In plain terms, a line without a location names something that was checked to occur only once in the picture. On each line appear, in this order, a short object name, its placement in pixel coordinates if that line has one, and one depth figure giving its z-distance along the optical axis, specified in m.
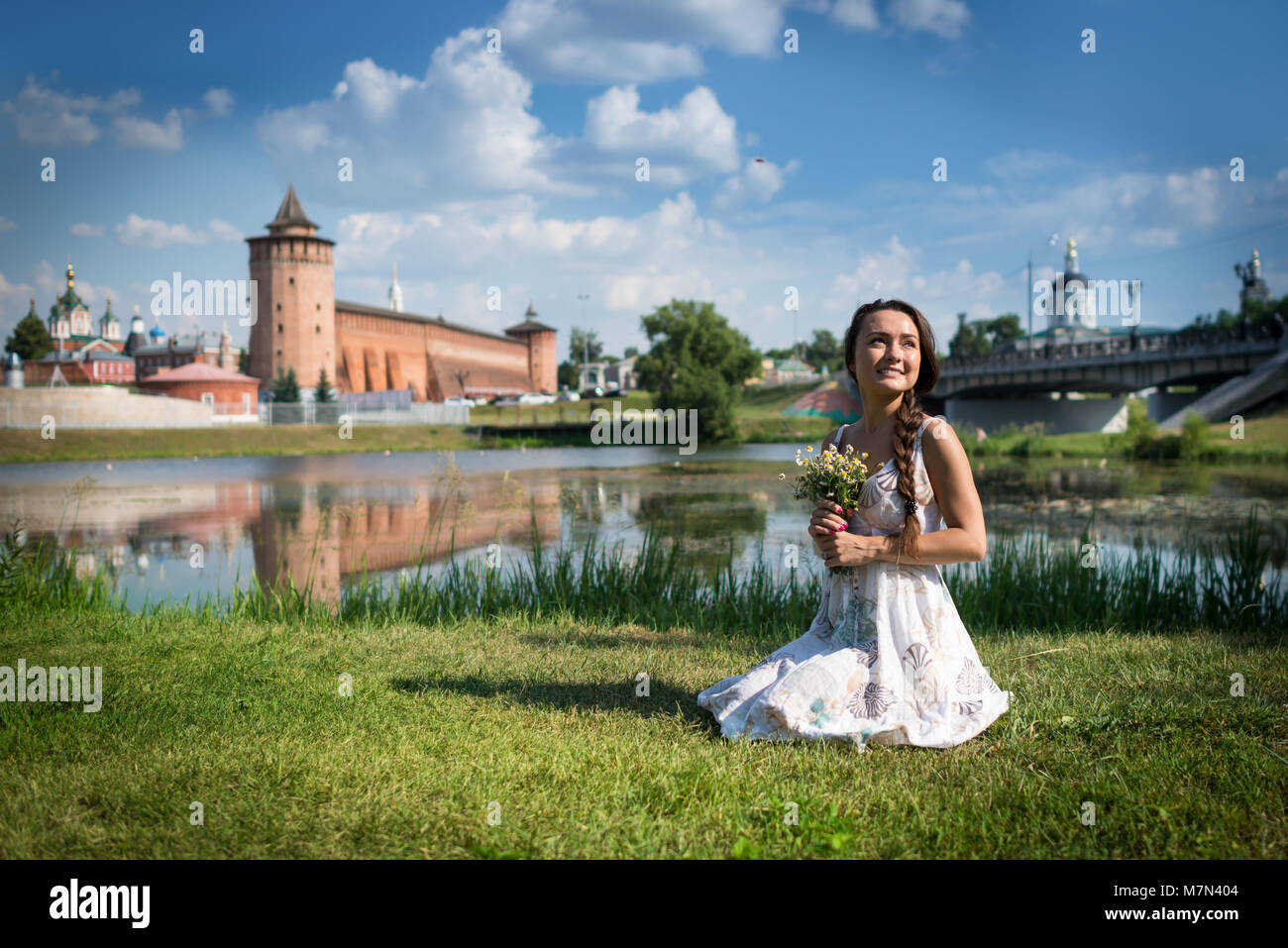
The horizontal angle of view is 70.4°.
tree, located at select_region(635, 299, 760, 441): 59.78
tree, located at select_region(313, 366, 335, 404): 58.34
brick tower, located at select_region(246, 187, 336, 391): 68.06
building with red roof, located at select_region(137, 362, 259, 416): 60.88
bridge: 34.69
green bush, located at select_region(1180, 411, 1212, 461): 28.75
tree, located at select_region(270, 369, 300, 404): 61.22
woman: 3.09
